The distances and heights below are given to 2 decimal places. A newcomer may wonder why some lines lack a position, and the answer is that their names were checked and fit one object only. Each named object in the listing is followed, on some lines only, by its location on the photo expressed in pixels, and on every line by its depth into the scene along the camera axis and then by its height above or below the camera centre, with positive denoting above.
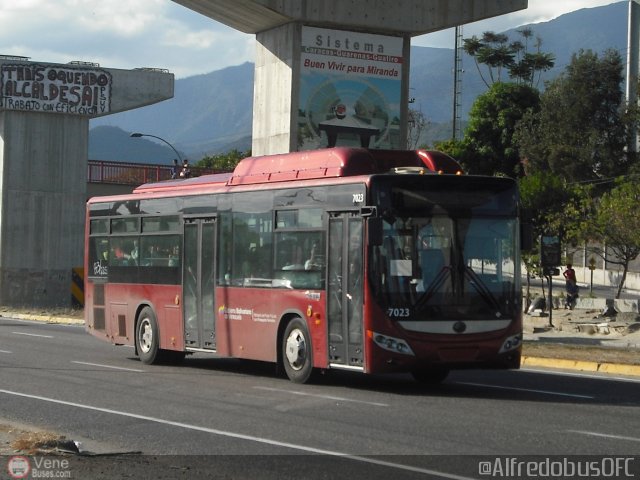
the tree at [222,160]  106.18 +8.74
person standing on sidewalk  41.50 -1.08
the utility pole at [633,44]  69.56 +13.17
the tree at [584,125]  67.06 +7.69
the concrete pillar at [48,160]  47.22 +3.61
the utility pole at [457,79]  87.38 +13.62
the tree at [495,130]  77.81 +8.40
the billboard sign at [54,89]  46.97 +6.46
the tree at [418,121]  102.74 +12.01
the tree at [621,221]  43.50 +1.39
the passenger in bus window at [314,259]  16.50 -0.09
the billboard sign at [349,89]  27.16 +3.90
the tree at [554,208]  45.55 +2.17
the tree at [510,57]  103.50 +17.64
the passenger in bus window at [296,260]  16.89 -0.11
